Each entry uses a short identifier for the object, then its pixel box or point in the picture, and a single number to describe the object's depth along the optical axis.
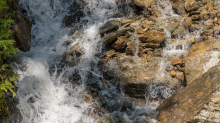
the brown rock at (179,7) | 7.37
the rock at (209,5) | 6.96
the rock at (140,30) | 6.06
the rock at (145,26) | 6.29
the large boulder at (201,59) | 4.40
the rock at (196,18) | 6.68
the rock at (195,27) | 6.33
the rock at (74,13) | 6.87
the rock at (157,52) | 5.39
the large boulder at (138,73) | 4.41
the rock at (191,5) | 7.06
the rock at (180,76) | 4.63
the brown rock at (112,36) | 5.54
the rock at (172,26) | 6.34
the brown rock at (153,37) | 5.53
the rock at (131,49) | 5.31
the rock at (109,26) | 6.11
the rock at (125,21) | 6.64
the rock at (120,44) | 5.45
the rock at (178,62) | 4.93
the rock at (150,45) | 5.44
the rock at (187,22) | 6.45
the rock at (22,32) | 3.48
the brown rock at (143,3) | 7.28
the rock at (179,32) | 6.16
